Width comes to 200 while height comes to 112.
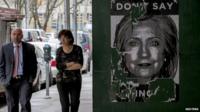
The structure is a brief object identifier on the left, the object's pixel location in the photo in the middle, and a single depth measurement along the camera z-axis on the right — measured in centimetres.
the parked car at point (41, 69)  1991
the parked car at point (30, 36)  3129
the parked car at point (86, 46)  2905
